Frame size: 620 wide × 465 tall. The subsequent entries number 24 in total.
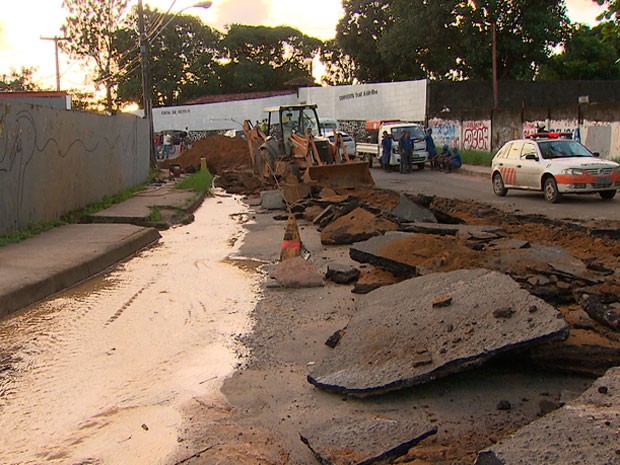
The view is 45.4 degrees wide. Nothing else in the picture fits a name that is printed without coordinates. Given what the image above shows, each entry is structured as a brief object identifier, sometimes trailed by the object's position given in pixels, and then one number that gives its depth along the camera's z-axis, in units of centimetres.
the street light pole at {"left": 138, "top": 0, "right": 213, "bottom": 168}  3338
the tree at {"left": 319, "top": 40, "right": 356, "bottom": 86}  6950
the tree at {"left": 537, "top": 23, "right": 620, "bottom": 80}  5784
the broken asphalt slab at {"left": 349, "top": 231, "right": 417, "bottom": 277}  878
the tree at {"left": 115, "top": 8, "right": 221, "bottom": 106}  7650
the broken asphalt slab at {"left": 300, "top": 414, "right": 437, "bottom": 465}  419
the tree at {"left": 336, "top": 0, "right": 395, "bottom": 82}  6002
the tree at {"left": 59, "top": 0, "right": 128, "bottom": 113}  6341
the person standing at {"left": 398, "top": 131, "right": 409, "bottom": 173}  3138
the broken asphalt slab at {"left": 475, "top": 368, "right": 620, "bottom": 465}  351
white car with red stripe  1761
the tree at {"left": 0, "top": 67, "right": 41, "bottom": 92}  7812
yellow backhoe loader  2144
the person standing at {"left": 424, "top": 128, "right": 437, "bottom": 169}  3297
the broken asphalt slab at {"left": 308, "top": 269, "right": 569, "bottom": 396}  516
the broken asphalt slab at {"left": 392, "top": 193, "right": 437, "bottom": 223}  1264
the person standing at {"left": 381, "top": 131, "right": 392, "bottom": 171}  3266
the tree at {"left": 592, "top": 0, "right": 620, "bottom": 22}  1611
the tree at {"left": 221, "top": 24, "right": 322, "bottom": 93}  7919
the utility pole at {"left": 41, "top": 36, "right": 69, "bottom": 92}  5882
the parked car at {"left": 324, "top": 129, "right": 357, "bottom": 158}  3744
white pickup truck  3259
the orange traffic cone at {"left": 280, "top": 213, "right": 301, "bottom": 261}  1073
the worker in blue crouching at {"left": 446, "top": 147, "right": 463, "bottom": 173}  3184
